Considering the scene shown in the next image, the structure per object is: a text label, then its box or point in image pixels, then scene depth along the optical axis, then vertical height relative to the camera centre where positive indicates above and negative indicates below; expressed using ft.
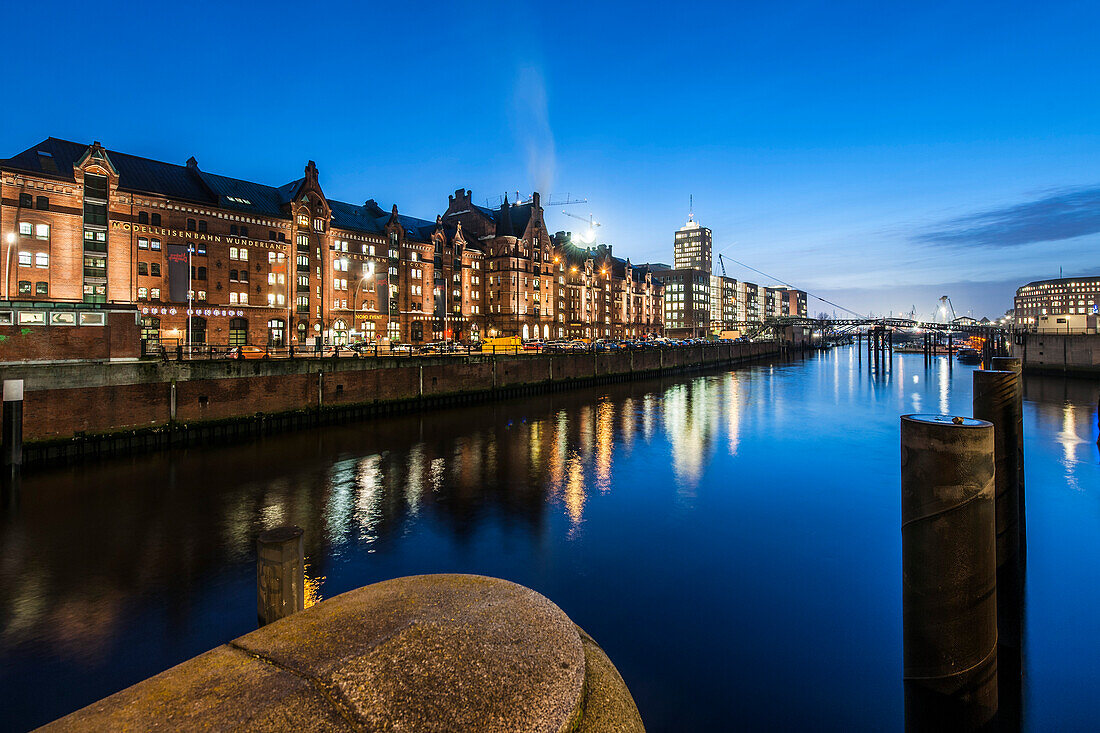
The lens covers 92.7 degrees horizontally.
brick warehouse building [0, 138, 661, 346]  170.71 +47.38
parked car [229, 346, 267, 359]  110.73 +3.86
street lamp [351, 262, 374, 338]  236.84 +39.26
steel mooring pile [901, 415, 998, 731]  21.76 -8.49
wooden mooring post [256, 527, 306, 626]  19.92 -7.94
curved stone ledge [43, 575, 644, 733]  9.50 -6.27
